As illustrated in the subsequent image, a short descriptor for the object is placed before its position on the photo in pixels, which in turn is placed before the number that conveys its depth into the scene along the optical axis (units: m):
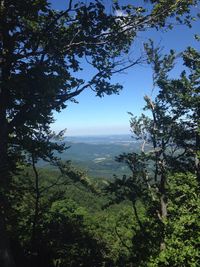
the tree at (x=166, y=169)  7.77
